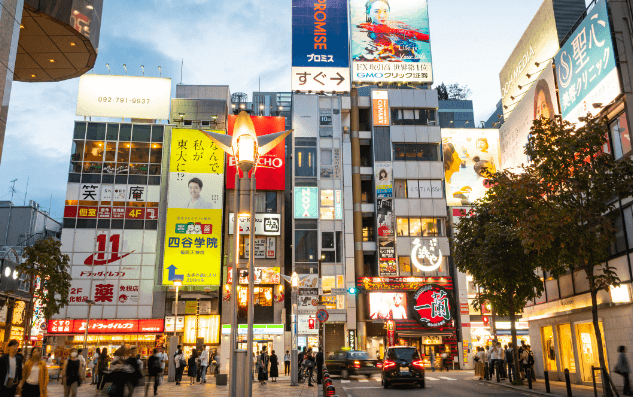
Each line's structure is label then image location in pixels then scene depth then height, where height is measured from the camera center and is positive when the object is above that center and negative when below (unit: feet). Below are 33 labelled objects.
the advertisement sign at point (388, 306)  153.07 +9.93
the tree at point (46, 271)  90.70 +12.23
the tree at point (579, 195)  58.34 +15.64
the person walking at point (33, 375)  36.45 -1.96
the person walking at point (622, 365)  56.03 -2.60
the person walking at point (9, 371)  38.75 -1.78
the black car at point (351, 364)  100.48 -4.01
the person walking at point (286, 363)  128.67 -4.72
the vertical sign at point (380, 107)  169.07 +71.98
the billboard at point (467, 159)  171.83 +57.44
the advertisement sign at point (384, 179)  162.71 +48.01
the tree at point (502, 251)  64.90 +13.44
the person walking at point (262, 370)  89.62 -4.36
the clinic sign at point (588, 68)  70.54 +38.08
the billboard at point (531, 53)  100.99 +57.11
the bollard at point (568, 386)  58.75 -4.89
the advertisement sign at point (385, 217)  160.04 +36.12
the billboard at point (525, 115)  93.20 +42.06
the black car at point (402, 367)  73.26 -3.36
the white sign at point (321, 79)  172.04 +81.74
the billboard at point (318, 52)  172.45 +90.70
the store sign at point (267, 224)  158.71 +34.13
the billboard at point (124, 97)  162.61 +73.32
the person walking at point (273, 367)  101.09 -4.40
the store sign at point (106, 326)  144.25 +4.81
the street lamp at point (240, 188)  35.24 +10.33
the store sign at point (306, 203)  160.04 +40.36
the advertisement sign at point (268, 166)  161.48 +51.92
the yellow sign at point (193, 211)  149.89 +36.92
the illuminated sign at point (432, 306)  151.12 +9.65
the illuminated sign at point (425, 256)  158.40 +24.40
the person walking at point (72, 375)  48.62 -2.66
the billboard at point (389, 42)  176.65 +96.55
